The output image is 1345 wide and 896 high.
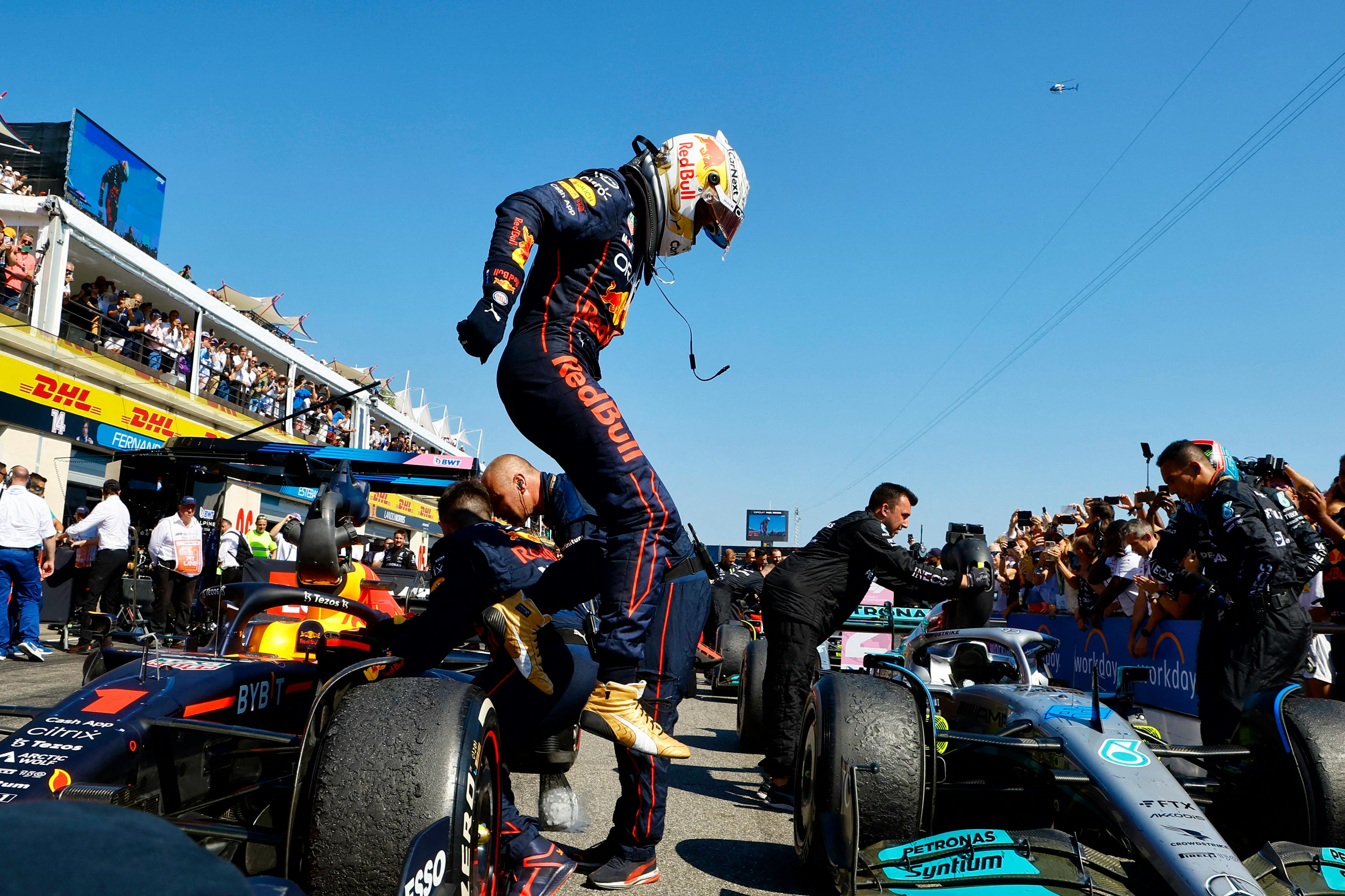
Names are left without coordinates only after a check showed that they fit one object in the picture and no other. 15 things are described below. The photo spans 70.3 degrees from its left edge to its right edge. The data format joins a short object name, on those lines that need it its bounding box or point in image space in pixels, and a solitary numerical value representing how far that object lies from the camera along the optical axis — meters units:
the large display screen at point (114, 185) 22.62
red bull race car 1.81
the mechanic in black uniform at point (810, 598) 4.64
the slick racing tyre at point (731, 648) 8.91
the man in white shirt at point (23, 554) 8.78
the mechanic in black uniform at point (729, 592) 10.69
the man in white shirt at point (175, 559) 9.45
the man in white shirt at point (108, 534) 10.17
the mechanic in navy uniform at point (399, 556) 11.12
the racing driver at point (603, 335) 2.57
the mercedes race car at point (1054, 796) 2.27
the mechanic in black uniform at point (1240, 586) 3.87
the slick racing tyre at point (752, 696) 5.82
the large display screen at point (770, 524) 56.78
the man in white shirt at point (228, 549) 11.62
